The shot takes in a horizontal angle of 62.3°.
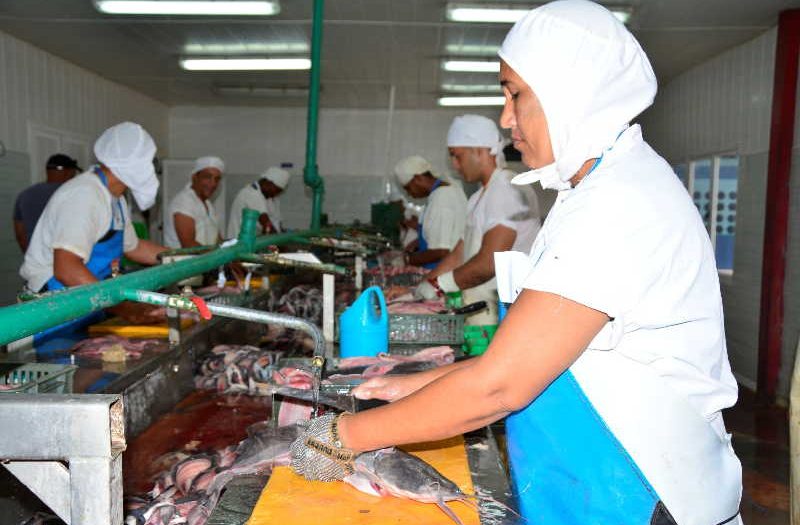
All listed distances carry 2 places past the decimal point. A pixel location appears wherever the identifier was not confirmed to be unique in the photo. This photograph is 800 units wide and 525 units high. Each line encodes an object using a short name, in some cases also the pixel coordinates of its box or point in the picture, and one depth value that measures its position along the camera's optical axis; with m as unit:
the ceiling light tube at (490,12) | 6.71
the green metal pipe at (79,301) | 1.51
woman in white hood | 1.32
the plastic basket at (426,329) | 3.55
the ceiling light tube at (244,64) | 9.23
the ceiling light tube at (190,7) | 6.64
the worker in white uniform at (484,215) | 4.71
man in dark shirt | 6.61
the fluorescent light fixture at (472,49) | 8.45
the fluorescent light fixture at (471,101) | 12.17
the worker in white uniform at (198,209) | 7.44
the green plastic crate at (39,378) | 1.99
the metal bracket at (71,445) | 0.96
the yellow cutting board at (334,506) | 1.60
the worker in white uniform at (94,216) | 3.94
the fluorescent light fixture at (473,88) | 11.07
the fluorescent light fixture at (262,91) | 11.56
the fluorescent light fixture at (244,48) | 8.45
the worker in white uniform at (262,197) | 9.60
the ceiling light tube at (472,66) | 9.25
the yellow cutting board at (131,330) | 3.92
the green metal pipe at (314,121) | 6.42
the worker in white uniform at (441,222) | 7.07
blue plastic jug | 3.02
